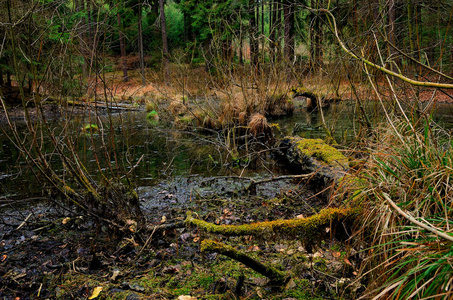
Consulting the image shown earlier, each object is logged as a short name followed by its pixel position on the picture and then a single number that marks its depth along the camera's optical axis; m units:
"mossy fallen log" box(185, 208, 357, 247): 2.38
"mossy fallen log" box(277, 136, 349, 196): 4.07
